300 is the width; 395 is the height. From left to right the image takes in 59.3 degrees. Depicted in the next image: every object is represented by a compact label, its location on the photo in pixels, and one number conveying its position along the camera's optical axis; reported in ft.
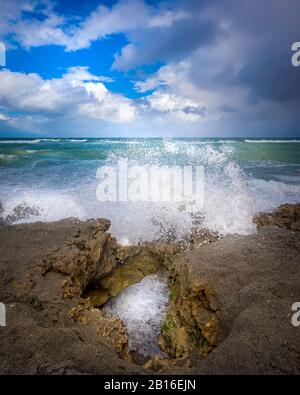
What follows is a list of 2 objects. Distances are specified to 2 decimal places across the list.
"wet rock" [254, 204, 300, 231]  19.90
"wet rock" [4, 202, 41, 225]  24.15
